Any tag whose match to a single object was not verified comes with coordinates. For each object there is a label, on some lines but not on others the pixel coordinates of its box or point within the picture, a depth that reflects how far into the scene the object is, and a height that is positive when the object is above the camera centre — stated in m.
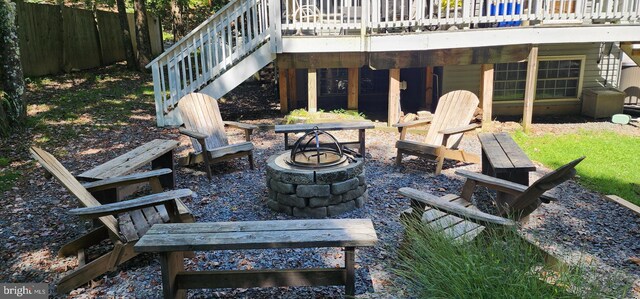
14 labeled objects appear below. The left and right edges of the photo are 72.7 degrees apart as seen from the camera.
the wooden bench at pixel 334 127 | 5.66 -1.25
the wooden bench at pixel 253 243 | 2.54 -1.21
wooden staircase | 7.81 -0.48
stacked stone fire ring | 4.11 -1.48
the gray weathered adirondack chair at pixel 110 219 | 2.93 -1.40
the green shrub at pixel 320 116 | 7.86 -1.57
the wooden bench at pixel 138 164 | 3.92 -1.28
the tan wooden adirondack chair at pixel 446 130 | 5.55 -1.33
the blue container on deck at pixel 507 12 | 8.47 +0.27
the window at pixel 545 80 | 9.77 -1.20
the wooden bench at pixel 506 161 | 3.95 -1.26
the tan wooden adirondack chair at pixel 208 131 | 5.24 -1.24
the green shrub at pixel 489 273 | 2.22 -1.29
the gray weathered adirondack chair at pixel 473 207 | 2.85 -1.28
